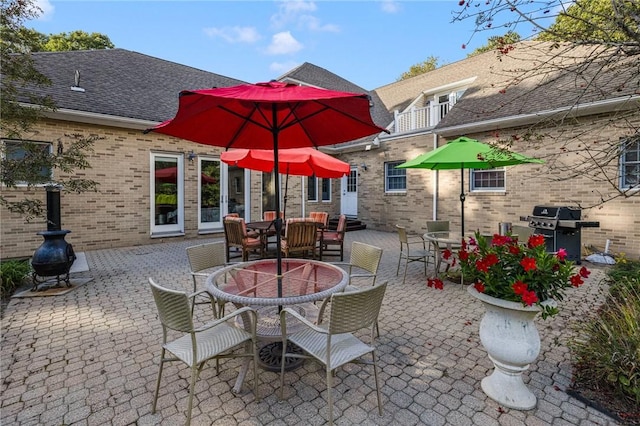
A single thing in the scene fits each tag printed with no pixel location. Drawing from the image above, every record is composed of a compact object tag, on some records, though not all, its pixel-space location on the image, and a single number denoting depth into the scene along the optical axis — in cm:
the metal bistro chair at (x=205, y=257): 395
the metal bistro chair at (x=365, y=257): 387
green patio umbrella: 508
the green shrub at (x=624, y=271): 487
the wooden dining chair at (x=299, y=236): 702
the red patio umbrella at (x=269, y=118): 238
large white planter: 245
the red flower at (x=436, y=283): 290
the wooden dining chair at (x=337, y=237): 788
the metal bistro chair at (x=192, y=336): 224
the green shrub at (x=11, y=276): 531
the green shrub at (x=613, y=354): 245
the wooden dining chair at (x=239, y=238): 719
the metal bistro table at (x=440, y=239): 549
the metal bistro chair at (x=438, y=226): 703
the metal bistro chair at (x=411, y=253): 593
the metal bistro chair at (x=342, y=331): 220
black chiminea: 519
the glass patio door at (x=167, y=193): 995
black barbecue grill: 715
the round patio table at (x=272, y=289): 271
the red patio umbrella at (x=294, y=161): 622
